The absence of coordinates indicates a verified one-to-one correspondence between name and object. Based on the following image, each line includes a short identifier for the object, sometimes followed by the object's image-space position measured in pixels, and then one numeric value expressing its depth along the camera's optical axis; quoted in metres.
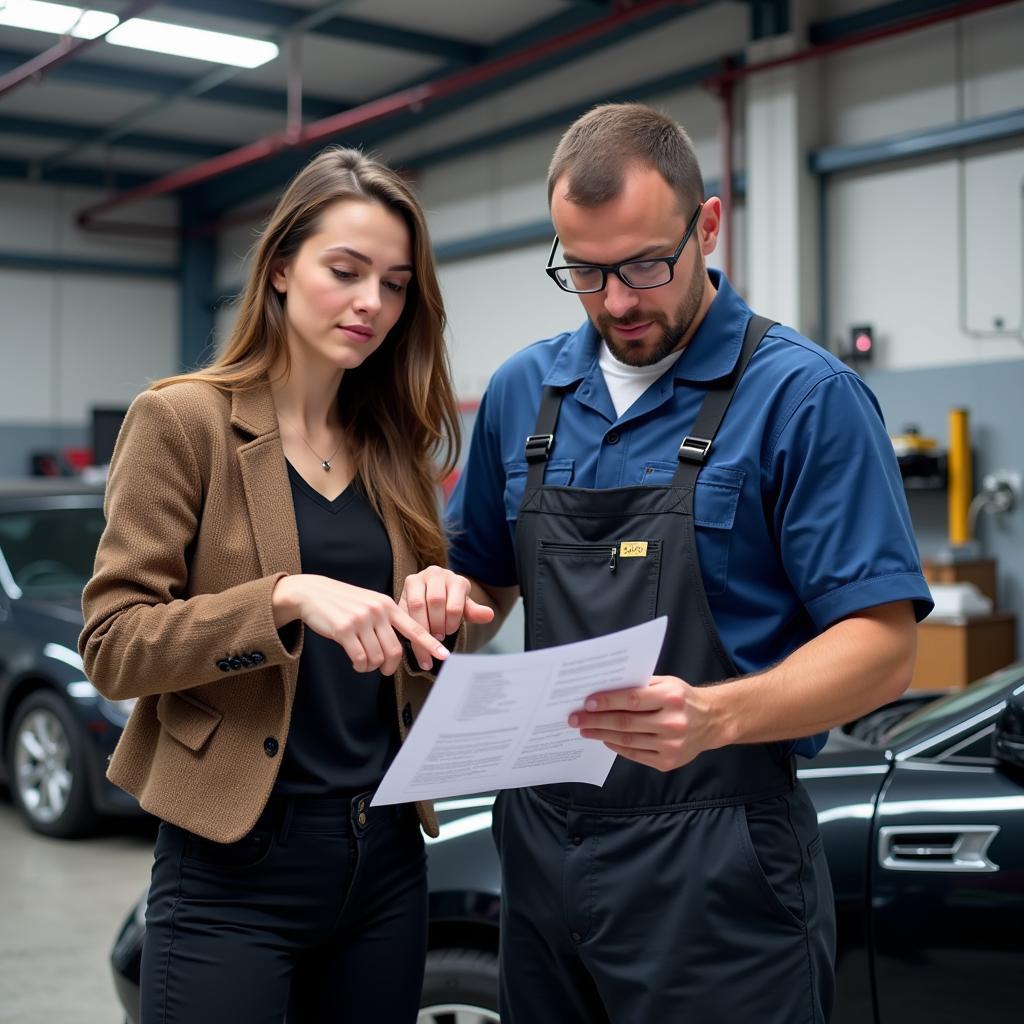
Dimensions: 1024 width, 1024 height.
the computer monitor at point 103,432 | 12.00
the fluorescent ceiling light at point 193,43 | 8.60
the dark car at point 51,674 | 5.07
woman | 1.53
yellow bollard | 6.99
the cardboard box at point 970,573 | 6.71
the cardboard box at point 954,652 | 6.35
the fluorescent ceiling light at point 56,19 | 7.98
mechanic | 1.53
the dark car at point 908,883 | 2.10
